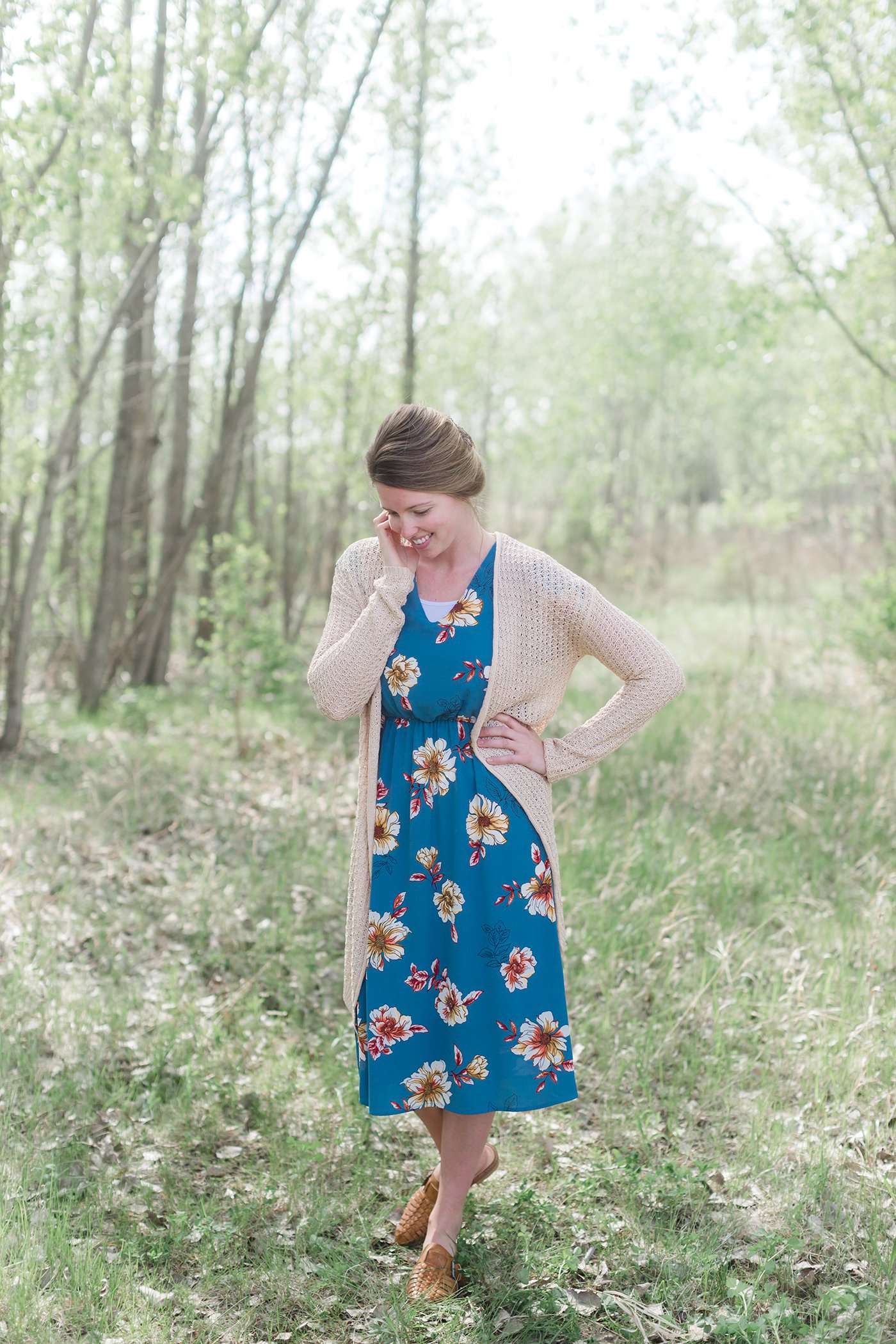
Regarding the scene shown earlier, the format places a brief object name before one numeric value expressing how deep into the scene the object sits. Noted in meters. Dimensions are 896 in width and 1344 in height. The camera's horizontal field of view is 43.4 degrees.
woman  2.84
